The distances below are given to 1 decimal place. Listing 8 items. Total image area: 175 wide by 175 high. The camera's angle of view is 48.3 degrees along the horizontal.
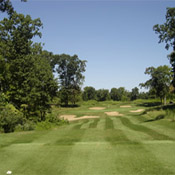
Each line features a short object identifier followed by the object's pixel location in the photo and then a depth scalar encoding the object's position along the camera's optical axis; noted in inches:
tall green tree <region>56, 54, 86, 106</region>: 3095.5
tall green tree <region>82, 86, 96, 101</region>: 5002.5
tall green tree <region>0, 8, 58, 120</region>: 1032.2
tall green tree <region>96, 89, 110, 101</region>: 5082.2
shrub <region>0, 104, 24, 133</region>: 658.8
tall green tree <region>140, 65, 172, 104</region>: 1756.9
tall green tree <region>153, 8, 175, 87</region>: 1083.9
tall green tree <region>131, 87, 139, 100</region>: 5305.1
